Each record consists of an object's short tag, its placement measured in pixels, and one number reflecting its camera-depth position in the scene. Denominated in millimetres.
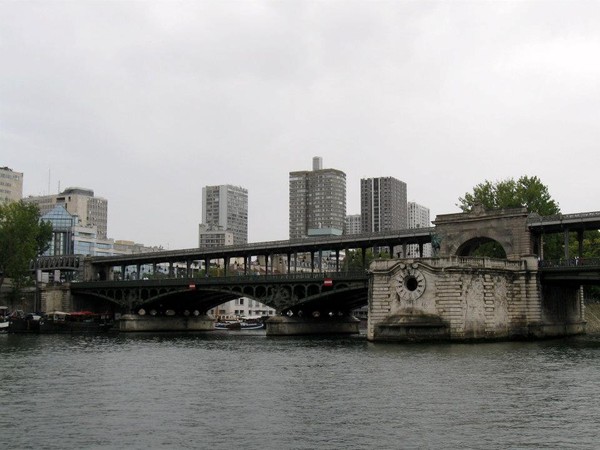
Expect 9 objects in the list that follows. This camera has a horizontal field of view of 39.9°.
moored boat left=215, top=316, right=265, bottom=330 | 135688
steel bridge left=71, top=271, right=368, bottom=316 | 95250
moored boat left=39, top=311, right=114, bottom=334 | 112000
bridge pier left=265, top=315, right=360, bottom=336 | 101438
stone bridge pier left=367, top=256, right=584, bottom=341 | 74938
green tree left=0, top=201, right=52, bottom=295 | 122125
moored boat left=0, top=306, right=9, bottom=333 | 110438
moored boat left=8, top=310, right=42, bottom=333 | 108875
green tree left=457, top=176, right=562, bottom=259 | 104875
